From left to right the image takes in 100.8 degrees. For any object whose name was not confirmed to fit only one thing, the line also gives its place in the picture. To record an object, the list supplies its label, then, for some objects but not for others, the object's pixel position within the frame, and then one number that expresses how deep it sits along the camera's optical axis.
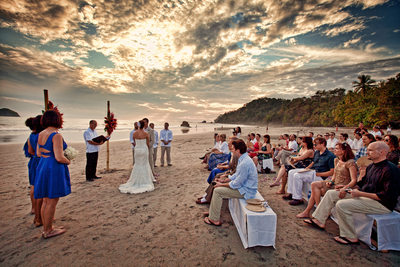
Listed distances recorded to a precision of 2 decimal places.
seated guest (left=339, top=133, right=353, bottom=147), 8.54
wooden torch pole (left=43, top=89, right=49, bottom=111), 3.85
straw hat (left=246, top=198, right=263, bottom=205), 3.19
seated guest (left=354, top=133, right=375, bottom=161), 5.07
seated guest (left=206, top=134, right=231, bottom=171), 7.20
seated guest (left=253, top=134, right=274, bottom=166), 7.43
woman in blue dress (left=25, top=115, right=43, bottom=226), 3.53
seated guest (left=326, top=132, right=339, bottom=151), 9.51
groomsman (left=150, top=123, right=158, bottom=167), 8.45
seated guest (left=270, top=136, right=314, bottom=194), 4.88
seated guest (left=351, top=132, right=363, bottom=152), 8.88
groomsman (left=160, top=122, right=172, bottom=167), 8.79
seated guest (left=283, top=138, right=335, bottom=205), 4.42
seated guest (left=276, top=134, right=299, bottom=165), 7.54
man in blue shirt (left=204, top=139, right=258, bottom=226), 3.45
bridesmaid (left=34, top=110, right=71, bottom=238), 2.94
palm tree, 37.53
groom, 6.54
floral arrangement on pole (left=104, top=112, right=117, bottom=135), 7.34
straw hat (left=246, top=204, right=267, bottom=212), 2.98
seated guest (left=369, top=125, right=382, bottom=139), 8.39
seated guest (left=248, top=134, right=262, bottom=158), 8.30
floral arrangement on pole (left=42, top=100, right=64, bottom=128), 4.05
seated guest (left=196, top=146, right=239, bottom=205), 4.51
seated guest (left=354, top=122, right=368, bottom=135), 9.02
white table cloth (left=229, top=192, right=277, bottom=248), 2.86
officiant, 6.32
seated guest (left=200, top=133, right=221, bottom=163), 7.74
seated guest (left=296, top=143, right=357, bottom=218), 3.49
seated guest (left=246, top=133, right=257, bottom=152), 8.40
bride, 5.68
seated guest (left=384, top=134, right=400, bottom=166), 4.38
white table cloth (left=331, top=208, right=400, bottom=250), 2.82
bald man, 2.77
